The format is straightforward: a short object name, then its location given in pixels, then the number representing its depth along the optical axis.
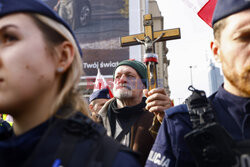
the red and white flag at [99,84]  6.16
